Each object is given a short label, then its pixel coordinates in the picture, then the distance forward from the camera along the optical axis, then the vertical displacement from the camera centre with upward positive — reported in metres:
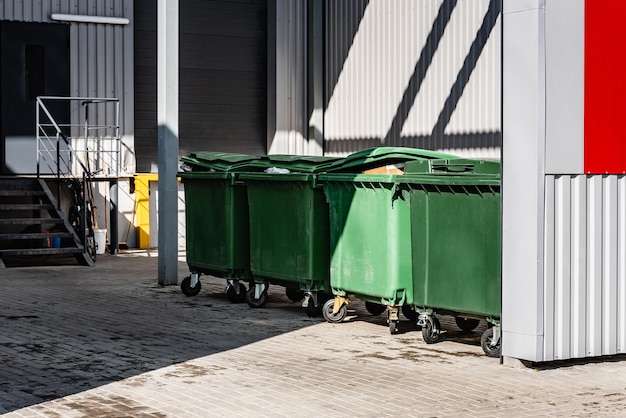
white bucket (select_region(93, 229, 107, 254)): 19.13 -0.80
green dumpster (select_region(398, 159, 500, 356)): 8.96 -0.45
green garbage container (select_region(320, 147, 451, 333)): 10.02 -0.39
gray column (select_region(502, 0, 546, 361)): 8.28 +0.10
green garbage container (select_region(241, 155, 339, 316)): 11.16 -0.38
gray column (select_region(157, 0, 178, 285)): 14.32 +0.69
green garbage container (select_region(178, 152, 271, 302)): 12.28 -0.31
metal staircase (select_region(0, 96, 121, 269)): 17.56 +0.22
